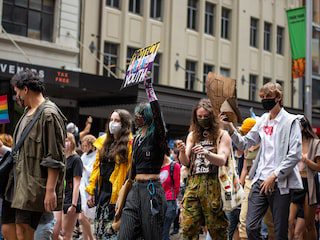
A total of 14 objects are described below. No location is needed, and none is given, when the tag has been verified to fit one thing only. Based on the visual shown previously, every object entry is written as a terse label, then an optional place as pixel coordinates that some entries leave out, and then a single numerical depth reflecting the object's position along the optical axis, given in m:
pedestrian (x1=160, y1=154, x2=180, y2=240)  10.23
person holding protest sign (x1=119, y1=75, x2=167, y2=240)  6.27
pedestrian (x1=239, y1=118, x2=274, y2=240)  8.12
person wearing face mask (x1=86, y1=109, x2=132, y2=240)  7.59
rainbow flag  9.55
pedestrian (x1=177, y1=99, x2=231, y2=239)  6.89
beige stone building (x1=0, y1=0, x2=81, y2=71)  22.33
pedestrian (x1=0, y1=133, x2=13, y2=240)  9.43
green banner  20.03
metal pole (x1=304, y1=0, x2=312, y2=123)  18.16
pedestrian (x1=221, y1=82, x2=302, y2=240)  6.89
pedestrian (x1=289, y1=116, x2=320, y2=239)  8.82
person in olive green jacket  5.63
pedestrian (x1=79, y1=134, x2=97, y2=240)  10.34
